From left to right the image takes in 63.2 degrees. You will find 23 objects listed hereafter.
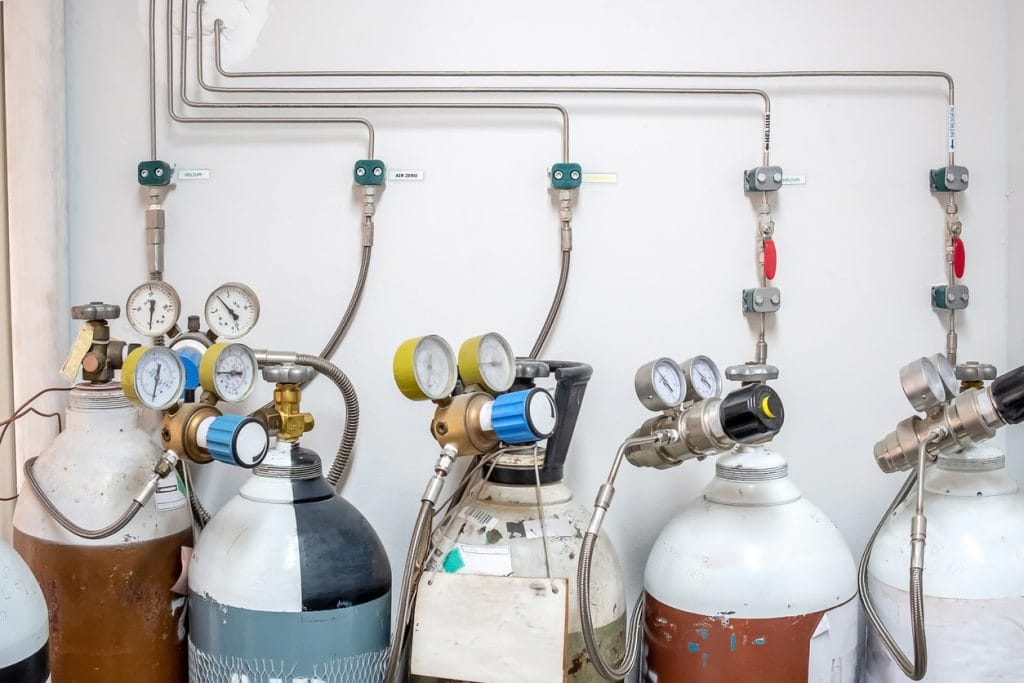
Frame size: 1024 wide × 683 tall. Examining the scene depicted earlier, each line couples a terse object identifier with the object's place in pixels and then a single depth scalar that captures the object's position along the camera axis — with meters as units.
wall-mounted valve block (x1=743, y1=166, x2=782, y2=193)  1.29
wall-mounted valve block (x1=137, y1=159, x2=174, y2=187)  1.30
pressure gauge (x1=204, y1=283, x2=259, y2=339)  1.21
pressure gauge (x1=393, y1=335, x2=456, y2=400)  1.00
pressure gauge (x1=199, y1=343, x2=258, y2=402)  1.07
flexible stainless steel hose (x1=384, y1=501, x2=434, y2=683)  1.00
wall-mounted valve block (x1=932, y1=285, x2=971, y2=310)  1.31
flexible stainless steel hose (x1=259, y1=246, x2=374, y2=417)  1.31
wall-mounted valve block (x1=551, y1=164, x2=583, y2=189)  1.29
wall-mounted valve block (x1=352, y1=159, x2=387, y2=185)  1.29
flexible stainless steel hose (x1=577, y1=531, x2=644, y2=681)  0.93
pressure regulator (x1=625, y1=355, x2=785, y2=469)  0.96
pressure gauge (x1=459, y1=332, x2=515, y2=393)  1.02
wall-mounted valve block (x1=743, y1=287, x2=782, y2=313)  1.30
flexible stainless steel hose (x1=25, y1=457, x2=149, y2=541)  1.01
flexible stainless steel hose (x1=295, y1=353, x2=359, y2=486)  1.18
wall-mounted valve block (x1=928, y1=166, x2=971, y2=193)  1.30
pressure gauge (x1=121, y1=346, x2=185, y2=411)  1.02
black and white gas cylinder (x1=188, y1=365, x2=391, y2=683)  0.98
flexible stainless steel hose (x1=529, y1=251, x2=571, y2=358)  1.31
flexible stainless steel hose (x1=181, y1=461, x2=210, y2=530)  1.22
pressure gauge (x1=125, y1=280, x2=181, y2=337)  1.19
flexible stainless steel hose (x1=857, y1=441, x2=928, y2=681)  0.96
